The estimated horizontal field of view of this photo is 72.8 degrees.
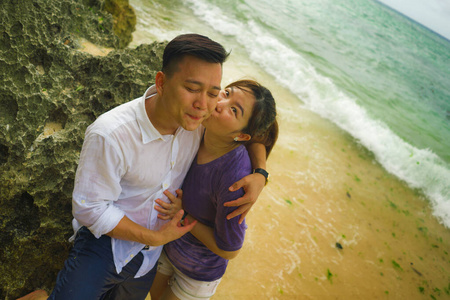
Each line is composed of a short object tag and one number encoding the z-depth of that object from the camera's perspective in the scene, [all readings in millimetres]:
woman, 1974
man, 1677
